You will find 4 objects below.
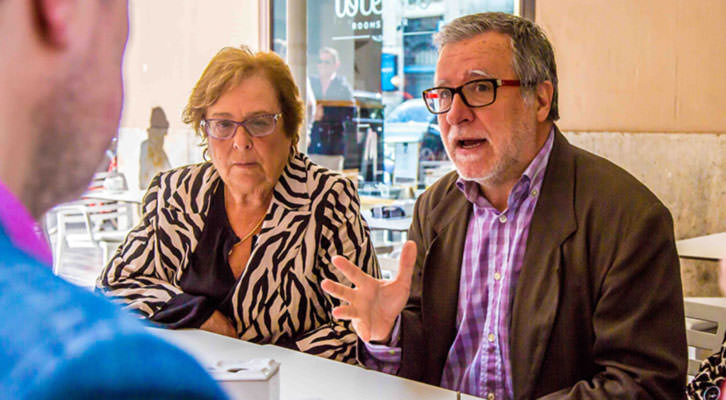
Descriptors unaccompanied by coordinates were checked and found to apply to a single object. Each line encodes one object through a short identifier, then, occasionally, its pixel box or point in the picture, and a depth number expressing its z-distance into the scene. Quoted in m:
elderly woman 2.13
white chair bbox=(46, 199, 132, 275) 5.31
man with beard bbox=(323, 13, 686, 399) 1.56
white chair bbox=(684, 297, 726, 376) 2.72
